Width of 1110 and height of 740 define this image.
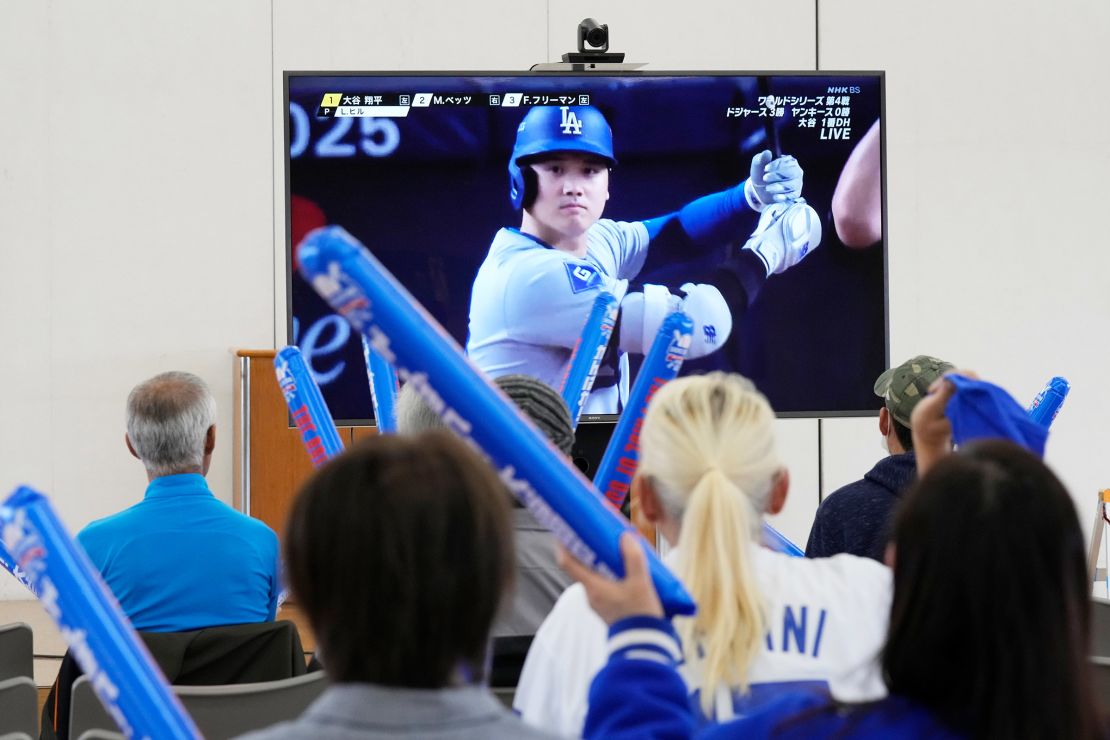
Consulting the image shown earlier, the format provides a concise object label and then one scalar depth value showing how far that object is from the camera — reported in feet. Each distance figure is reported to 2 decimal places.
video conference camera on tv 31.01
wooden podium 37.88
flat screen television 29.04
